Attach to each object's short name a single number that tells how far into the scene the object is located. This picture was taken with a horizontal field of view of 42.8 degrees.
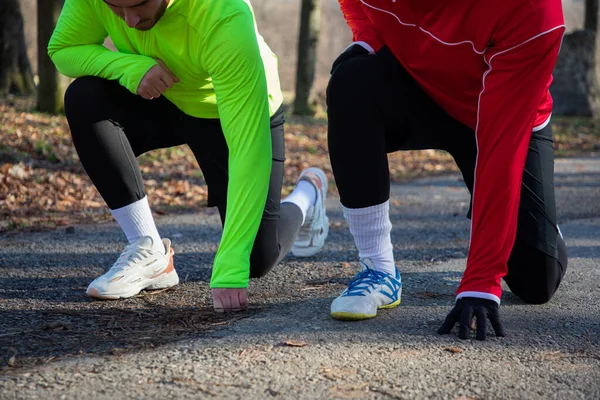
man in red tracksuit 2.69
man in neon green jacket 3.02
